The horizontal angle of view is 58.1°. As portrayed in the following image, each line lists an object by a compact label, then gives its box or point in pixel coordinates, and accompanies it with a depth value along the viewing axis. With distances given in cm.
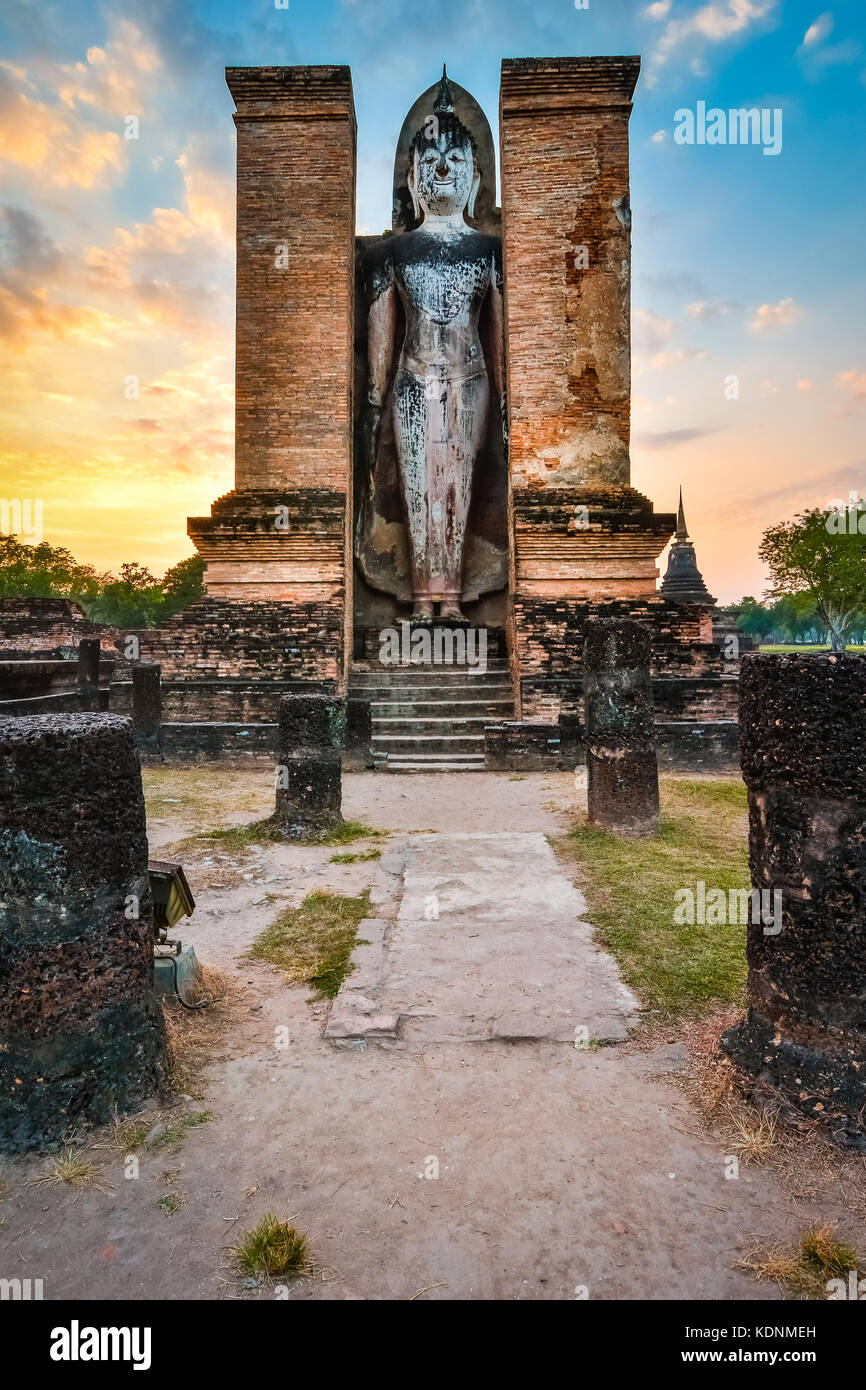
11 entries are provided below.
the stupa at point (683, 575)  2516
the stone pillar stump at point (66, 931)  220
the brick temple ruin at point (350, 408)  942
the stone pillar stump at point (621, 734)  561
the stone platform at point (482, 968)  287
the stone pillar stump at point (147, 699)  849
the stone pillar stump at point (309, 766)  578
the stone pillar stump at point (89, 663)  995
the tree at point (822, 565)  2658
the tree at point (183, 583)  3994
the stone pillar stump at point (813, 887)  228
